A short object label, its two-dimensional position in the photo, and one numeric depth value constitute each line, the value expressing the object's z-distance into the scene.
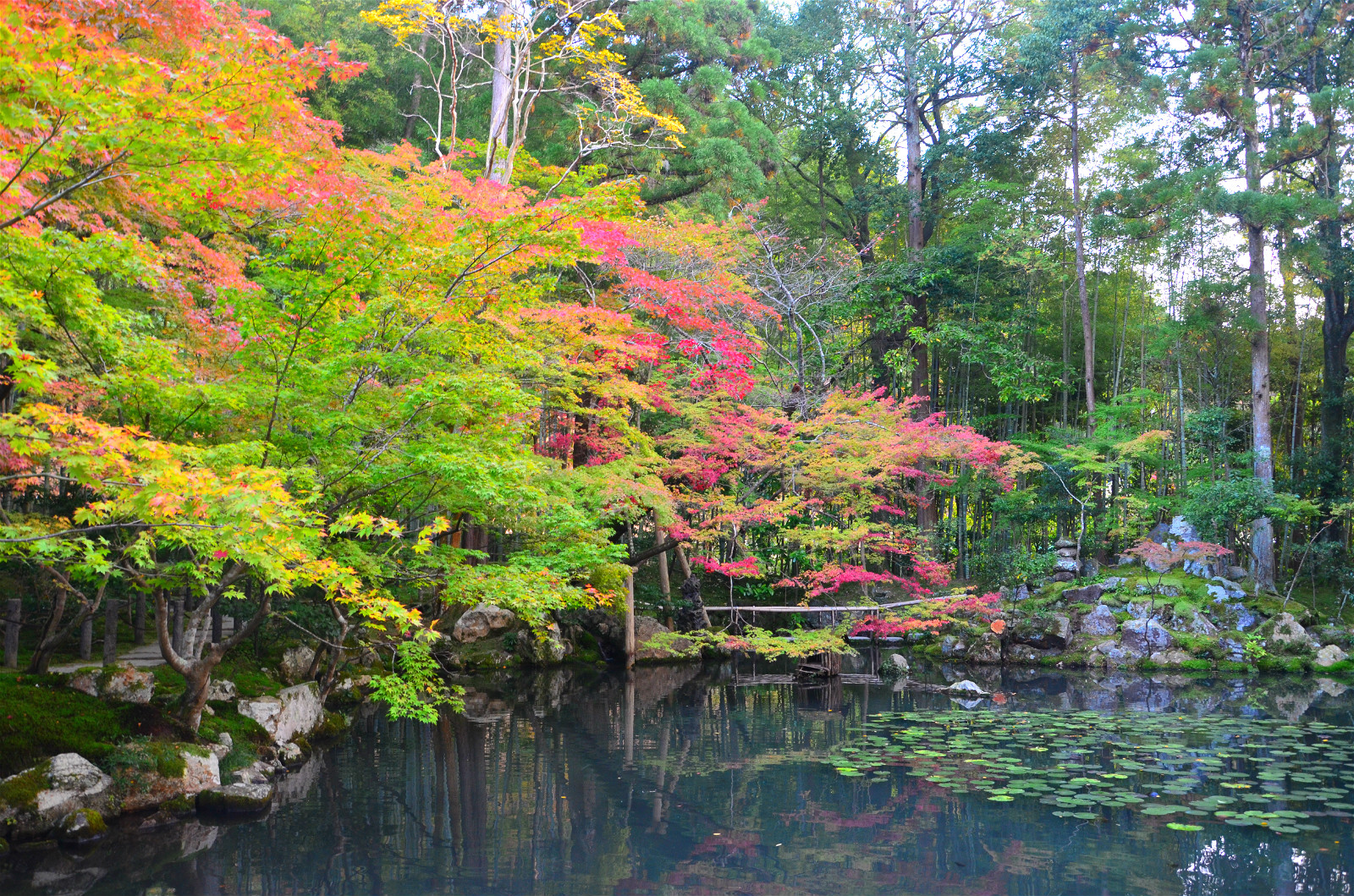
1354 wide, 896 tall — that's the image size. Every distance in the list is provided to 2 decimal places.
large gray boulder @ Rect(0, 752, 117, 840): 5.04
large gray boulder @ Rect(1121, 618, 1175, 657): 12.62
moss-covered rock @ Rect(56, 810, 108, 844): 5.11
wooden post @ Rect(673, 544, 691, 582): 13.81
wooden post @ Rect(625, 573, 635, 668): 13.12
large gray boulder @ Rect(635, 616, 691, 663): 13.60
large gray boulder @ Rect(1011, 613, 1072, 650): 13.23
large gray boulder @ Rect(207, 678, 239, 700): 7.09
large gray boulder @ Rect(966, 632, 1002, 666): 13.50
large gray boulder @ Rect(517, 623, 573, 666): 12.96
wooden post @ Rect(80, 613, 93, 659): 7.82
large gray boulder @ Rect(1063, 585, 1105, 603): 13.93
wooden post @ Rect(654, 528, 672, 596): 14.69
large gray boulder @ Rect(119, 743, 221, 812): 5.63
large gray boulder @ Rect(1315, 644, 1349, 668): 11.89
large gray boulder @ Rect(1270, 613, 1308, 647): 12.11
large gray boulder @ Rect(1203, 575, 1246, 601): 13.30
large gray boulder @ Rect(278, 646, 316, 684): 8.83
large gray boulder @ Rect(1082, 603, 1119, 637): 13.19
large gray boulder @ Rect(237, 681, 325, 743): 7.15
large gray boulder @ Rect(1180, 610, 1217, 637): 12.69
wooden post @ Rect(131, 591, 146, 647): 9.38
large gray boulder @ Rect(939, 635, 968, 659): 13.89
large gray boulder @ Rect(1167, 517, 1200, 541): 14.71
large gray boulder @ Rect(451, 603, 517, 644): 12.70
